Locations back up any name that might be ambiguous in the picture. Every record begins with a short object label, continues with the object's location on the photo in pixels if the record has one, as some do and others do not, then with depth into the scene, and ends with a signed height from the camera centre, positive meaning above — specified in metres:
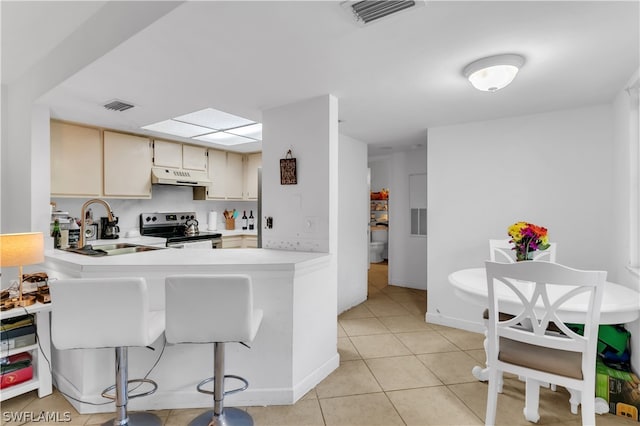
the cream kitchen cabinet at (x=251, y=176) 5.14 +0.59
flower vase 2.24 -0.31
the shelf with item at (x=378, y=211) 8.07 +0.02
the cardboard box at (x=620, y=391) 1.99 -1.14
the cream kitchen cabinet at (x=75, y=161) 3.20 +0.54
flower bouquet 2.21 -0.19
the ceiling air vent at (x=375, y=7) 1.43 +0.93
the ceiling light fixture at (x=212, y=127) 3.24 +0.97
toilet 7.83 -0.79
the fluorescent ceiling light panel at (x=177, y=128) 3.54 +0.97
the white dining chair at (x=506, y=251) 2.67 -0.36
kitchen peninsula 2.06 -0.93
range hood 4.00 +0.47
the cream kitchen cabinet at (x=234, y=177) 4.98 +0.56
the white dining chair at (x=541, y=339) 1.58 -0.67
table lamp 2.06 -0.25
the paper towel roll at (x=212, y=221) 4.98 -0.14
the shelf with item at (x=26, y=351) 2.11 -0.94
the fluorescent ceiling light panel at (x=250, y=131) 3.58 +0.96
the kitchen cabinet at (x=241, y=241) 4.59 -0.42
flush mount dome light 1.91 +0.86
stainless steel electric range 4.08 -0.25
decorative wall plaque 2.74 +0.36
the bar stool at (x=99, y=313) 1.59 -0.50
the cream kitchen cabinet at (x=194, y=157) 4.40 +0.77
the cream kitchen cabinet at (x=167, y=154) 4.07 +0.76
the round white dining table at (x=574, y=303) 1.73 -0.52
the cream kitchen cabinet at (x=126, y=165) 3.61 +0.55
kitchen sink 2.54 -0.33
